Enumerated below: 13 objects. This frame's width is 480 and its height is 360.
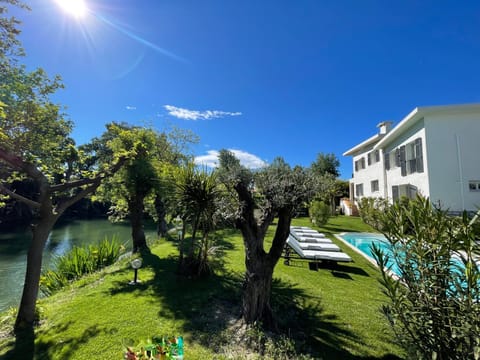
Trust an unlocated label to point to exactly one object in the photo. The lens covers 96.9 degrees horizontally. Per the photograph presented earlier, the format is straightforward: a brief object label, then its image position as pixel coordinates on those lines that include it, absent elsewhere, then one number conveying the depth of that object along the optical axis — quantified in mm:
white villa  12719
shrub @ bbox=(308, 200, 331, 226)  15539
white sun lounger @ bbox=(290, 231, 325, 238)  11648
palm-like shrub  5938
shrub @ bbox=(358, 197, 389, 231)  15772
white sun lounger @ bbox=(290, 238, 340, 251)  8742
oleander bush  1884
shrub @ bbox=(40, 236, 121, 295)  7570
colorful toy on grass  2260
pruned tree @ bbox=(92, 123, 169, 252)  10148
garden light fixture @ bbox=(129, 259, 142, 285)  6000
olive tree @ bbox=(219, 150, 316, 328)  3971
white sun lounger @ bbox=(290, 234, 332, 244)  10188
